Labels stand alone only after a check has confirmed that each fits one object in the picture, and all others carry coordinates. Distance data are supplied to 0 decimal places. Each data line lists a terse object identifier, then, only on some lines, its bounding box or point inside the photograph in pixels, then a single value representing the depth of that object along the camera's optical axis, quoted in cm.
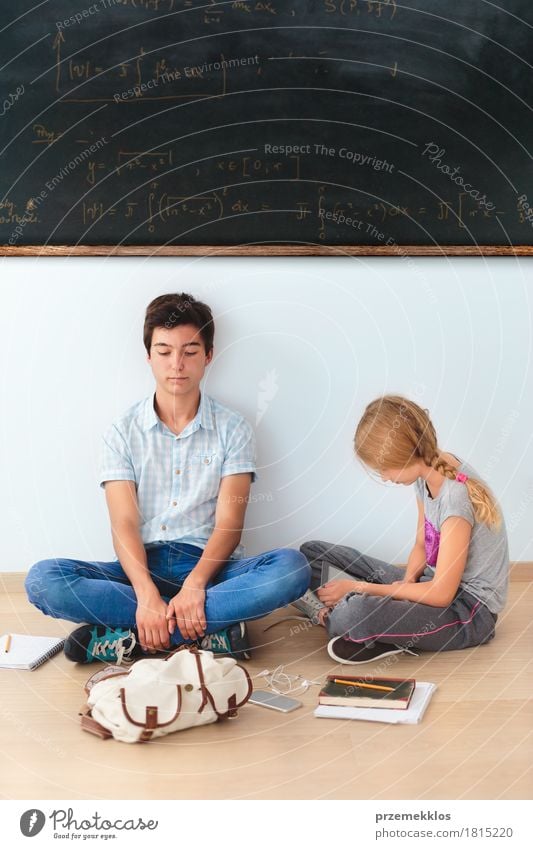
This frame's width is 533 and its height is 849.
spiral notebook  204
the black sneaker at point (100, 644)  204
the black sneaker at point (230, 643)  207
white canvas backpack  165
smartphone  181
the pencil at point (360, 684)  182
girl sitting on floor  206
